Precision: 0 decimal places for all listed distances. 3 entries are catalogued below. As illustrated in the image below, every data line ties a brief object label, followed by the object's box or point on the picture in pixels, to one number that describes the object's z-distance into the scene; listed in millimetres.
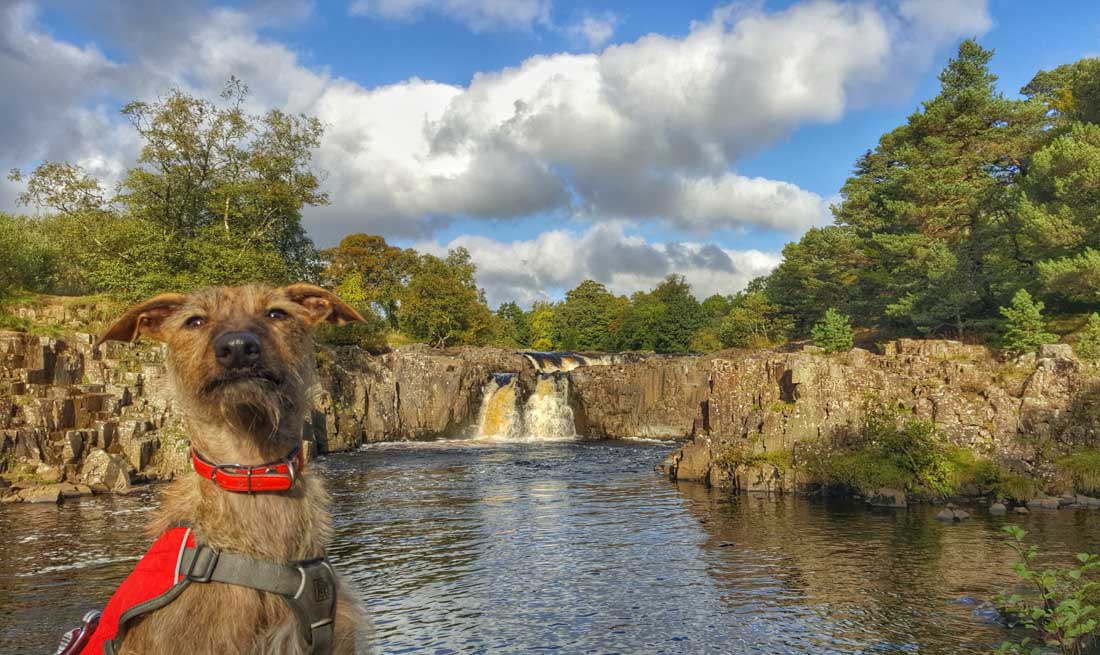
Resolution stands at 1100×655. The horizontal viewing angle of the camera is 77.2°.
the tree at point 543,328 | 98750
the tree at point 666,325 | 76438
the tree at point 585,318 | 91944
